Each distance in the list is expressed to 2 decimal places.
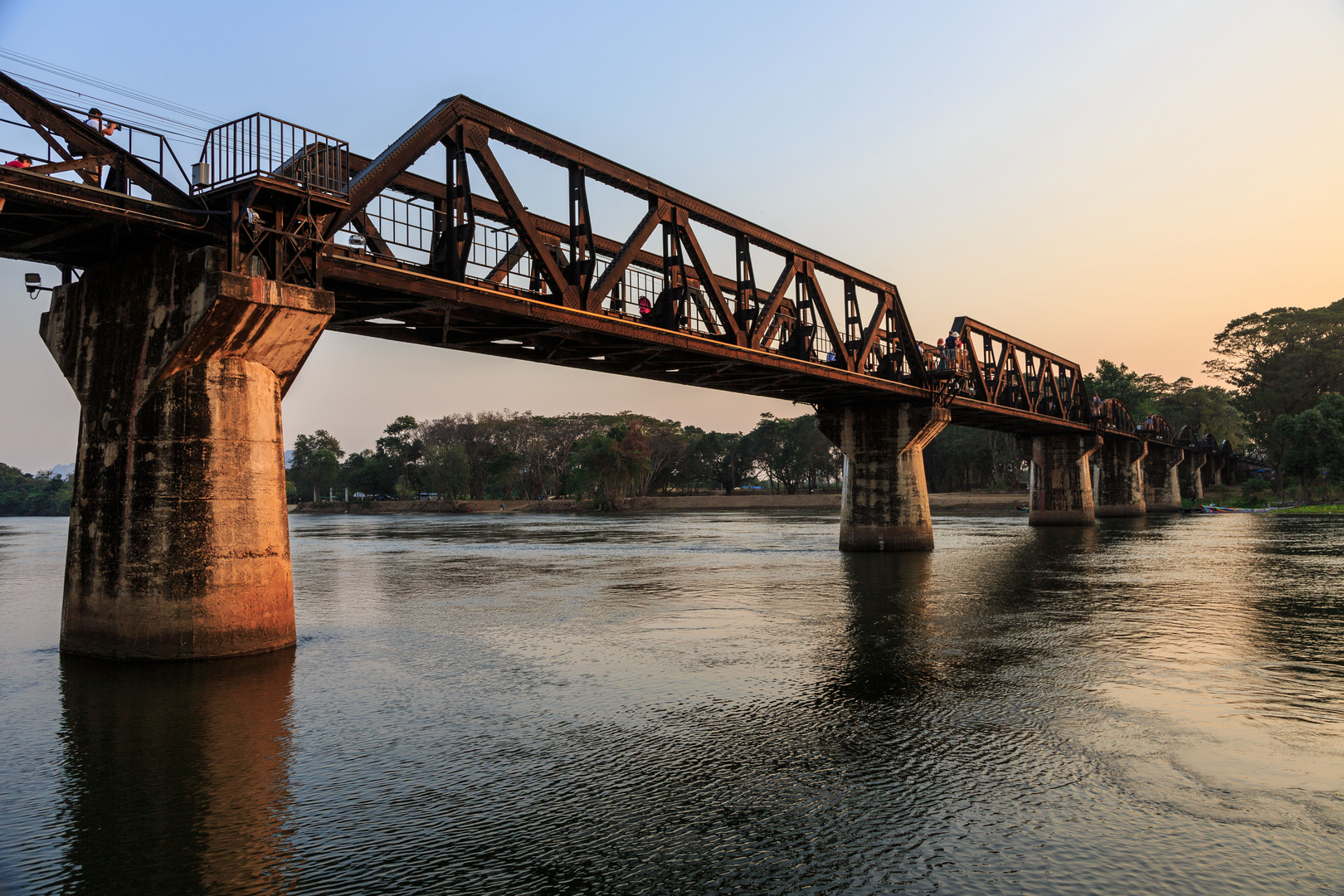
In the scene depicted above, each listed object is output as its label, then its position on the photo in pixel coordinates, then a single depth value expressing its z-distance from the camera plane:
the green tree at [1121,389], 126.19
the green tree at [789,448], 145.00
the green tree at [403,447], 174.12
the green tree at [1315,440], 92.75
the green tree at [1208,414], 138.25
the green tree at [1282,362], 124.38
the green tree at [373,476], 180.38
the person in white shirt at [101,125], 15.12
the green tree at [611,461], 132.25
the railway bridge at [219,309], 14.95
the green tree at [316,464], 190.25
